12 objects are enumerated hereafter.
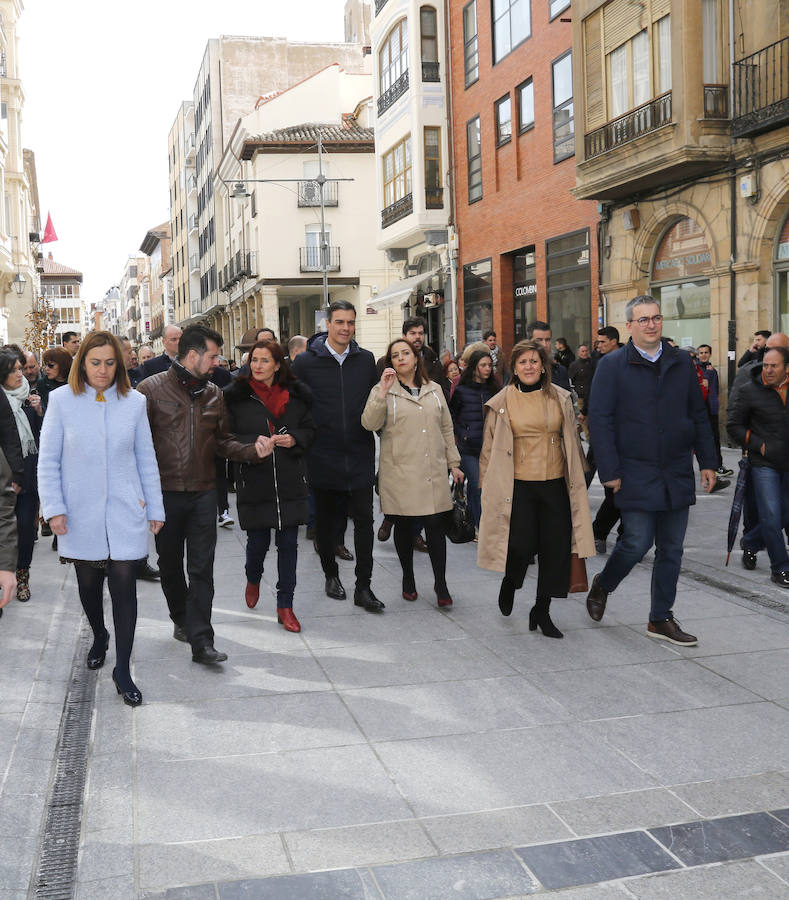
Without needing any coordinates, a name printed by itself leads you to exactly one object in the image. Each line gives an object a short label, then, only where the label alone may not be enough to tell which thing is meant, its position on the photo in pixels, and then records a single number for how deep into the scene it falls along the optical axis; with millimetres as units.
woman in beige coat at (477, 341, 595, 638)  6402
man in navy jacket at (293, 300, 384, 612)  7250
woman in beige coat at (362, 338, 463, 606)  7117
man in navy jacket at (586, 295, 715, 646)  6066
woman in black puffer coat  6602
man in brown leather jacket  5805
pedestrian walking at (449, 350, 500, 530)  8984
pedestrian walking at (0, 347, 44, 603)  7789
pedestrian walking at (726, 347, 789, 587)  7738
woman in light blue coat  5117
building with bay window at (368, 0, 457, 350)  27625
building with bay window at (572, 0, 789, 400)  15711
